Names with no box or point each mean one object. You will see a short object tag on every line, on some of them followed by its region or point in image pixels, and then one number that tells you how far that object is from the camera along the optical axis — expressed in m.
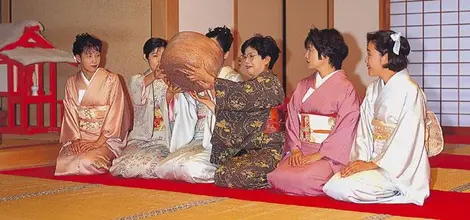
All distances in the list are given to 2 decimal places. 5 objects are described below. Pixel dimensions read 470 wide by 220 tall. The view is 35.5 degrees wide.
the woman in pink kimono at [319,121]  4.49
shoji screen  9.30
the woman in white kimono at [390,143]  4.13
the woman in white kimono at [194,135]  5.07
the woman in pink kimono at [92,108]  5.71
